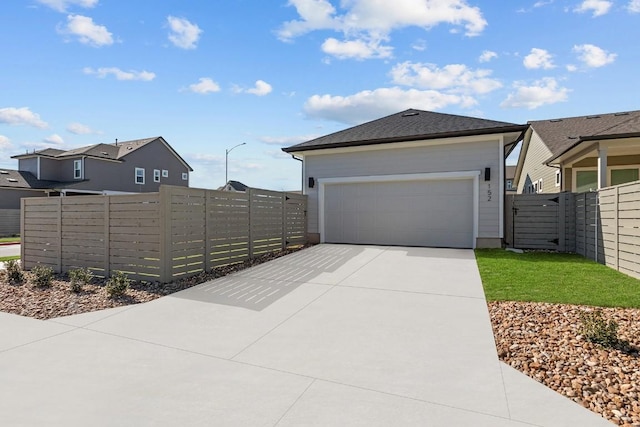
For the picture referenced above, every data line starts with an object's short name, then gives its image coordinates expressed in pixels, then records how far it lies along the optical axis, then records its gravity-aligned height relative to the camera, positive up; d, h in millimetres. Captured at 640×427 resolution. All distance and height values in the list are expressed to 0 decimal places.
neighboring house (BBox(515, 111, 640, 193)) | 9266 +2037
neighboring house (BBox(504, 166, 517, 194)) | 33756 +3808
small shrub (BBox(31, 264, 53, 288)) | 5984 -1187
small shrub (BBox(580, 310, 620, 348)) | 3180 -1143
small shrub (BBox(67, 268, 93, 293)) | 5582 -1187
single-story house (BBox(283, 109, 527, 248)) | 9891 +995
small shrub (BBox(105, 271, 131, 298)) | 5203 -1167
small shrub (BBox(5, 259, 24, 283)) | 6574 -1225
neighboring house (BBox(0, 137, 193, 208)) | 23750 +3248
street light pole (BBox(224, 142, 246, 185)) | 27158 +4088
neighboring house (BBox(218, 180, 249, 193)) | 36469 +3026
